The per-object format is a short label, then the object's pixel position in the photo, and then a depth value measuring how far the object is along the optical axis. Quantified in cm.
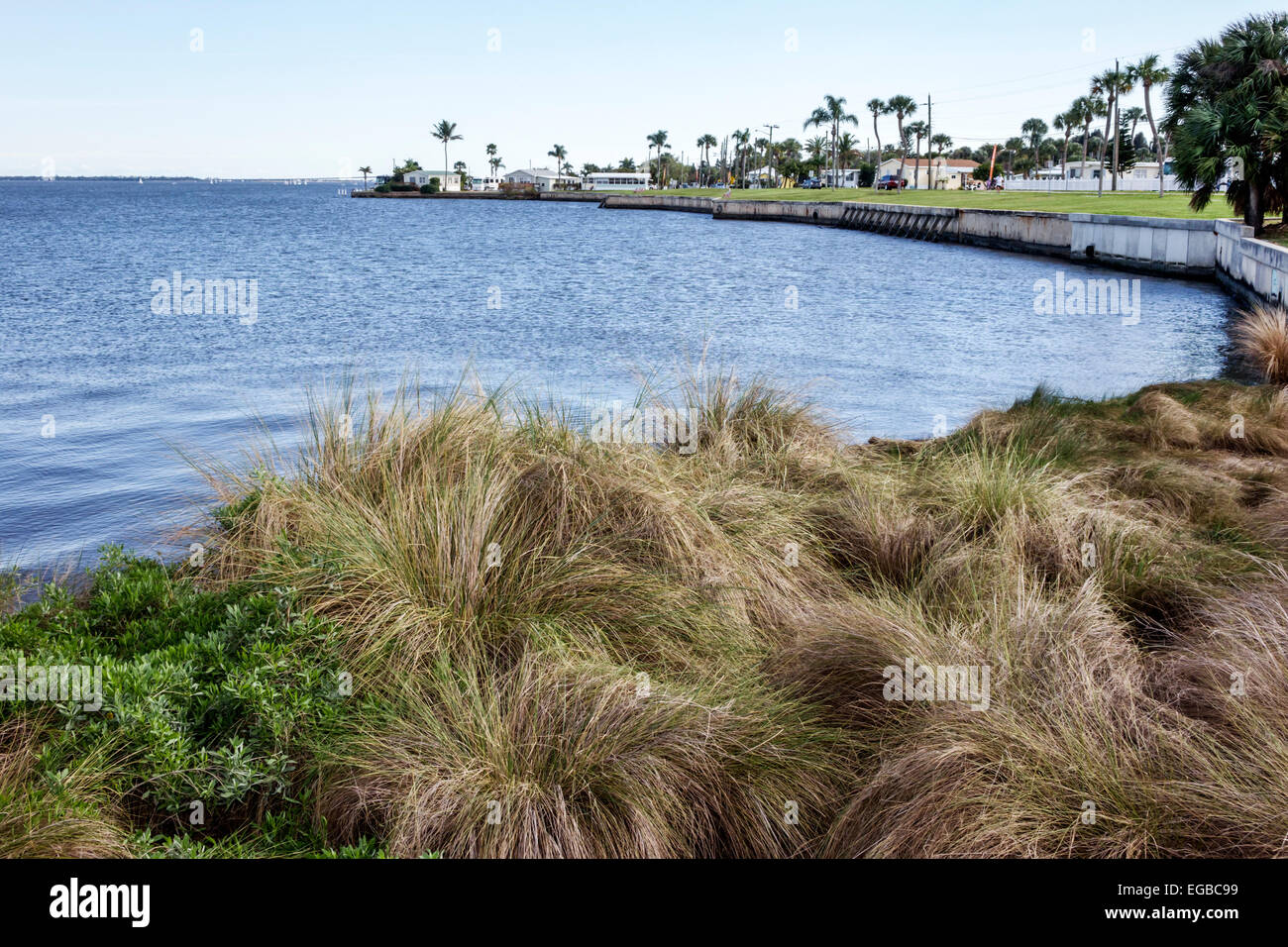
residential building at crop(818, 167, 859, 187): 15929
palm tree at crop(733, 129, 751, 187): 18262
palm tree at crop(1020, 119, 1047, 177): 18650
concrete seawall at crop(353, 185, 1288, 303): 2656
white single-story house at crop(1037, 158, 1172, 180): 11310
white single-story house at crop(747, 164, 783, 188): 19025
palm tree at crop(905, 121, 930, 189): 13331
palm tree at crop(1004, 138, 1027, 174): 17952
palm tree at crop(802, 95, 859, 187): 15150
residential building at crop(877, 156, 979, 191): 14738
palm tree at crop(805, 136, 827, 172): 18100
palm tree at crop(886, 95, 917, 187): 14000
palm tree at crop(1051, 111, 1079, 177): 13725
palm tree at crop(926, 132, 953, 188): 17885
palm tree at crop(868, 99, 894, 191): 14415
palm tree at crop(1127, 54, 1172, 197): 9056
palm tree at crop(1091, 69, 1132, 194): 8931
